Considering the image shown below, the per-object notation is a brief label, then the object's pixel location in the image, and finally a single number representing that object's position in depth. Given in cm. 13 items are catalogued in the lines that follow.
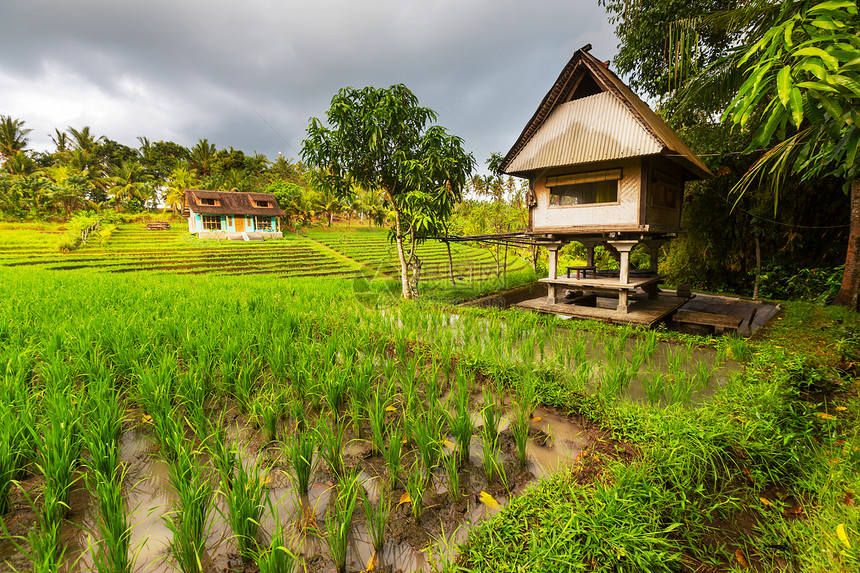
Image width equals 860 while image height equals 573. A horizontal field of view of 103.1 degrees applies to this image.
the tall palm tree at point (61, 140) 4166
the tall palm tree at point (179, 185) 3588
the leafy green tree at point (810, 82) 174
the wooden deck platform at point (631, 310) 626
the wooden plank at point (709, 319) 558
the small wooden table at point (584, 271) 782
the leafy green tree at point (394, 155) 737
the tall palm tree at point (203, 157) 4225
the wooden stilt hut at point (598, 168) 608
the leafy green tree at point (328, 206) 3749
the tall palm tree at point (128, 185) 3584
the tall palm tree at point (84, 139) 4056
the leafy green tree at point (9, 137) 3591
